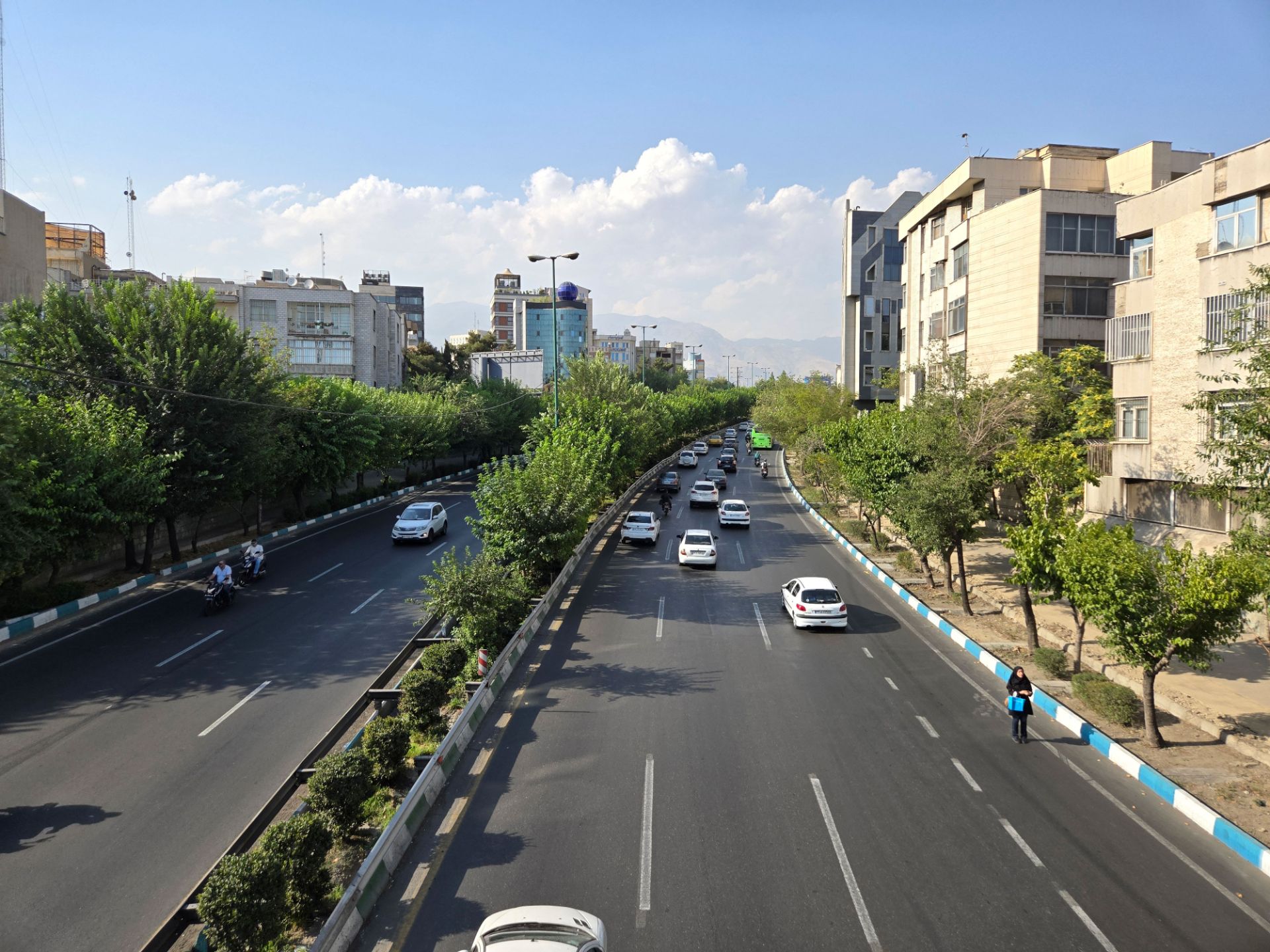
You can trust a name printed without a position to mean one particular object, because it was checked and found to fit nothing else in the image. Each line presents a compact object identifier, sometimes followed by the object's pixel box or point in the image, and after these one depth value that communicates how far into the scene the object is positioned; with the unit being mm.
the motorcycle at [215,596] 22328
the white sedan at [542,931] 7301
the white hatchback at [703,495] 47125
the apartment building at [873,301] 77688
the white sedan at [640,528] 33969
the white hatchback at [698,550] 29297
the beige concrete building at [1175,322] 18828
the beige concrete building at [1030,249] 33438
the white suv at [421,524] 33494
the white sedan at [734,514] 39500
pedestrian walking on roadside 13734
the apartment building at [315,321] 77225
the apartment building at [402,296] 126250
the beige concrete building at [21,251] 36906
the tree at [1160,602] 12461
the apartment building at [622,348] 191625
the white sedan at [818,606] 21062
